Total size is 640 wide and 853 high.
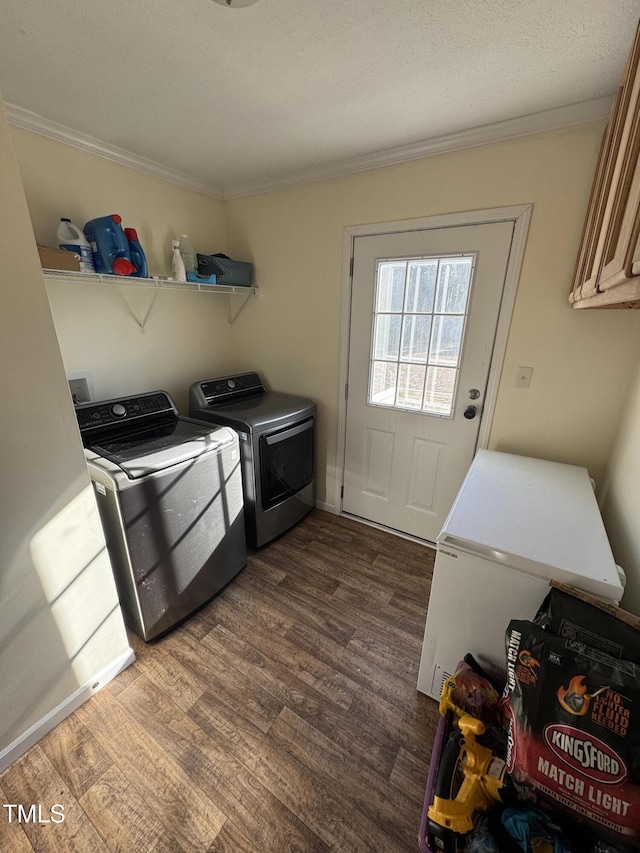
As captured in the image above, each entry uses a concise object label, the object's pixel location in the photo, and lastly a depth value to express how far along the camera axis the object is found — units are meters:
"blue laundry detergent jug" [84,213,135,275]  1.68
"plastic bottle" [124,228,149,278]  1.78
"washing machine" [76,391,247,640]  1.42
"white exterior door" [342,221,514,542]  1.81
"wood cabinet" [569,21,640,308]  0.72
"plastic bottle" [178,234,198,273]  2.15
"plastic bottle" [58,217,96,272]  1.62
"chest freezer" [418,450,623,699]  1.07
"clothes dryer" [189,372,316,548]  2.03
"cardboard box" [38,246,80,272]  1.47
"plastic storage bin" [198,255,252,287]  2.21
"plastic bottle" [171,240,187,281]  2.05
